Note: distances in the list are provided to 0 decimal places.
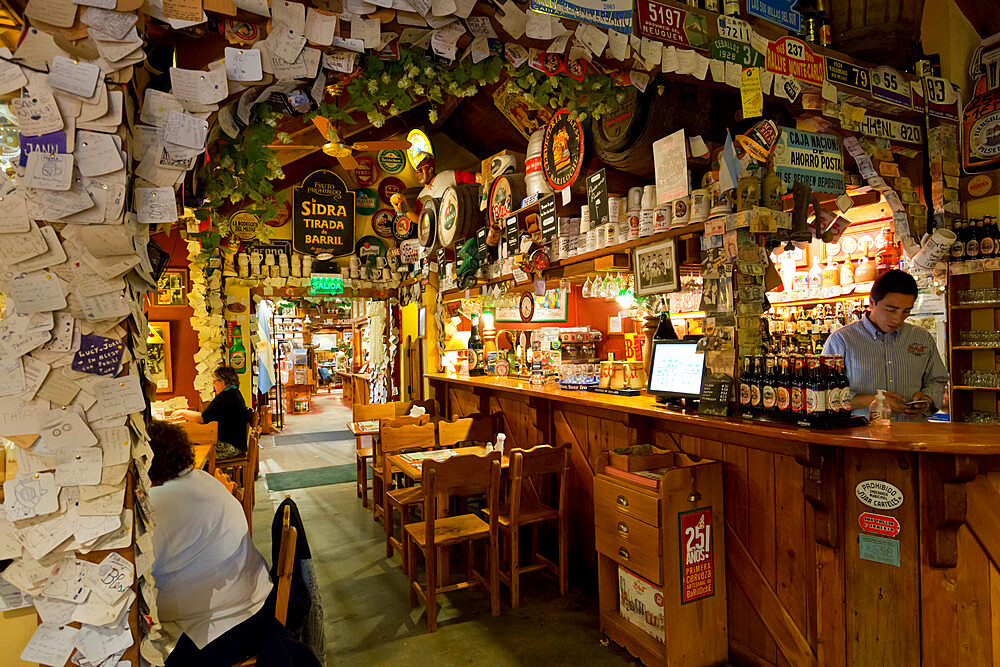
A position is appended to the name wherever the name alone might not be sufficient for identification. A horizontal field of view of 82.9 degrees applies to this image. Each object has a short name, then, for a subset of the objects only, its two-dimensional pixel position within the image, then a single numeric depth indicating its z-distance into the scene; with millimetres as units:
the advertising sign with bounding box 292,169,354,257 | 7656
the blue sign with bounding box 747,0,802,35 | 3037
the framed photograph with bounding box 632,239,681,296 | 3426
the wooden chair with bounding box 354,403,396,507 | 5578
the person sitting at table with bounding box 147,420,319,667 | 2012
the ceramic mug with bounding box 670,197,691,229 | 3207
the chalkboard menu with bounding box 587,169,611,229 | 3863
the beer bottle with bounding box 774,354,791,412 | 2610
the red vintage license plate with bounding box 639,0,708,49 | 2617
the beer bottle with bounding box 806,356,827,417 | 2504
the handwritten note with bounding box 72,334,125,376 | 1682
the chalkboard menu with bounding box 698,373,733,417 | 2895
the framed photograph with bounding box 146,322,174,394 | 7031
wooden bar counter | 2256
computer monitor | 3179
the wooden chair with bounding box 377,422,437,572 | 4387
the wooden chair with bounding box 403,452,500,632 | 3217
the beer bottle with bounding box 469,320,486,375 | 6406
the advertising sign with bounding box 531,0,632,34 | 2377
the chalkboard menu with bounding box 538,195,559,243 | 4566
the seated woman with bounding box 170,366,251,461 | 5395
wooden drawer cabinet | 2736
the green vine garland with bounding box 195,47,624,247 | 2338
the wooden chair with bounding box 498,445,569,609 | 3446
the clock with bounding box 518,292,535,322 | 5707
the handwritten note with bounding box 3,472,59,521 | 1621
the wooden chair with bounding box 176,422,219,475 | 4707
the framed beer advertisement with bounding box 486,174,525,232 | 5266
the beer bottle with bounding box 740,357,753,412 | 2803
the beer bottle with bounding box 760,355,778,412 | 2670
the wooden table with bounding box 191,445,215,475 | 3879
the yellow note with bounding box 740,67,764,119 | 2869
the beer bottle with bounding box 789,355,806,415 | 2553
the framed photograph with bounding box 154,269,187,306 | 7055
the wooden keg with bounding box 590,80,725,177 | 3252
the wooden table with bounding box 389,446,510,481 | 3857
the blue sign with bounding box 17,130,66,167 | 1614
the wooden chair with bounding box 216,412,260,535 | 4016
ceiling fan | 5754
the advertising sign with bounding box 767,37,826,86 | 3000
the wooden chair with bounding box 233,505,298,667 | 2033
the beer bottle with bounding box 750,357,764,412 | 2744
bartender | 3180
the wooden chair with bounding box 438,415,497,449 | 4480
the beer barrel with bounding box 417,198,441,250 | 6676
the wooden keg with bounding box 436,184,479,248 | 6094
